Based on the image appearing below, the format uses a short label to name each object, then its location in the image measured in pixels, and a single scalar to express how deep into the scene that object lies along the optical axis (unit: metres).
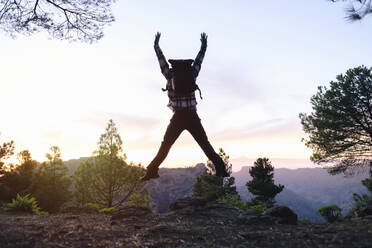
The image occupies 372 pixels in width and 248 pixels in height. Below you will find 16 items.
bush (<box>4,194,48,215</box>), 9.92
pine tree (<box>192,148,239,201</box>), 33.57
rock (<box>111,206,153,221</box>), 5.20
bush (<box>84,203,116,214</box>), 7.12
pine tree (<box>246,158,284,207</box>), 36.44
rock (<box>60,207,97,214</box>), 7.11
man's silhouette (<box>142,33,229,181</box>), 3.96
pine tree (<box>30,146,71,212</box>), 27.78
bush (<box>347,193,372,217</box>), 5.88
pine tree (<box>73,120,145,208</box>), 17.64
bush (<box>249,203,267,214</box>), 6.35
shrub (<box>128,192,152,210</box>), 11.12
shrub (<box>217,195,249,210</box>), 7.76
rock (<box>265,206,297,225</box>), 4.57
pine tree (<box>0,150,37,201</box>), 30.04
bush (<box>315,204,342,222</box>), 8.19
